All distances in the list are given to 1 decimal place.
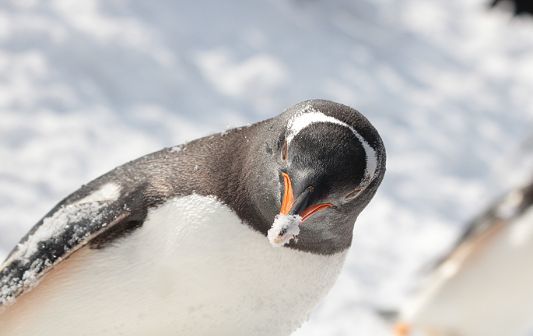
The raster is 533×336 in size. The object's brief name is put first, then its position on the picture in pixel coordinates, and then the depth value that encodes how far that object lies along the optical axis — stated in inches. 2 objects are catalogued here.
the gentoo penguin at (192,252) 197.8
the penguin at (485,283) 260.8
